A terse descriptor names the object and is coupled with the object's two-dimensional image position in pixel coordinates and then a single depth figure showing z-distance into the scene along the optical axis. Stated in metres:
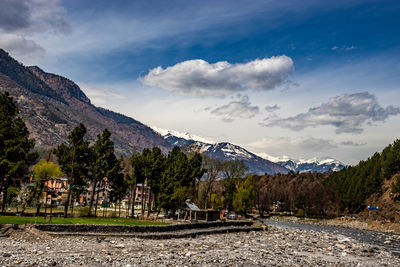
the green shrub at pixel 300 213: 149.50
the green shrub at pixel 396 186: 114.38
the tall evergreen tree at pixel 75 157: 57.09
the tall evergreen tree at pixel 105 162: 61.57
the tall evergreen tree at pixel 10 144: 46.16
